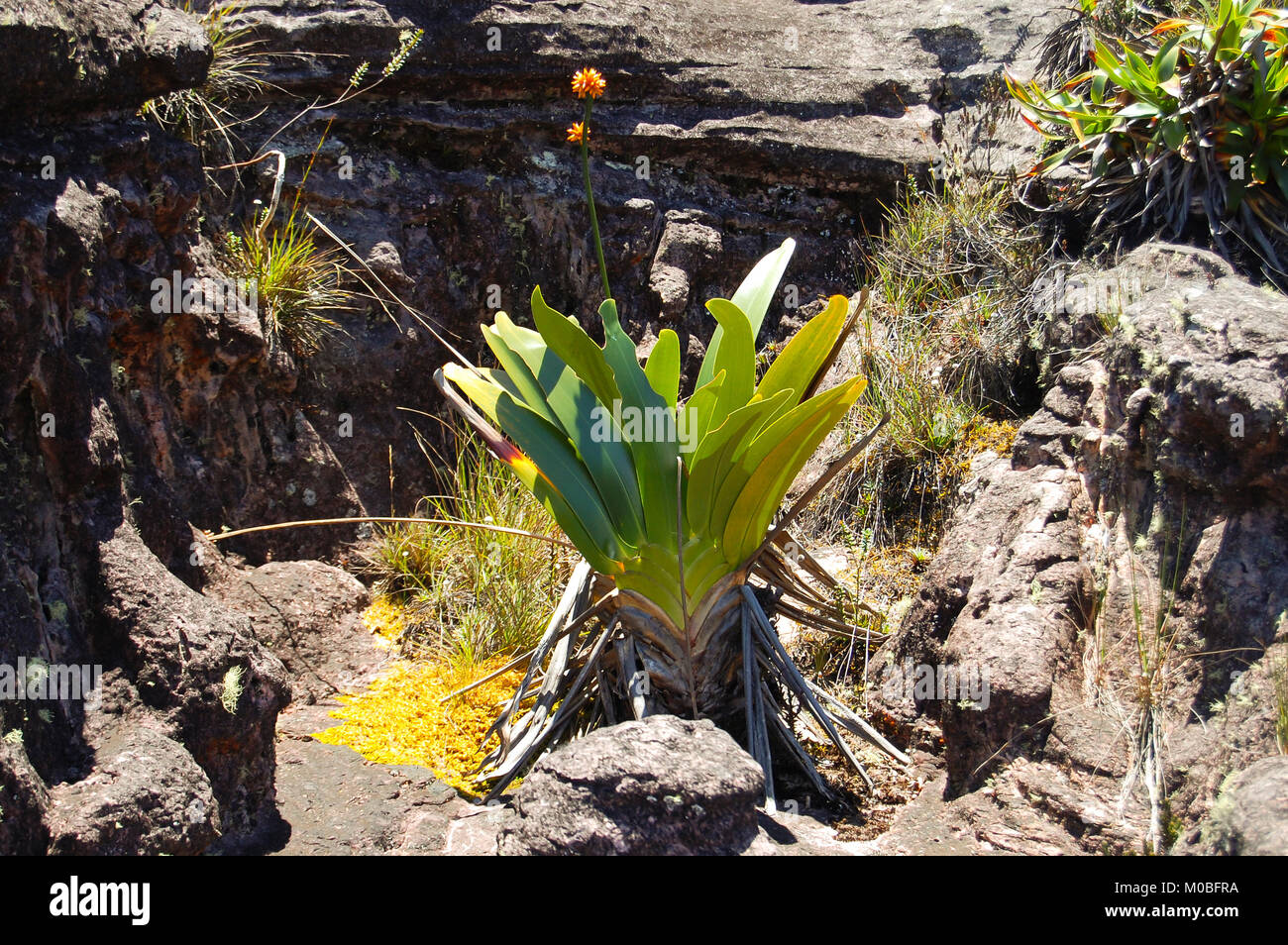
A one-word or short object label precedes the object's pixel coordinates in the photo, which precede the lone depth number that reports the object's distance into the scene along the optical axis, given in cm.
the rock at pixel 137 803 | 218
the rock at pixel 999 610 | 273
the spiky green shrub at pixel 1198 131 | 351
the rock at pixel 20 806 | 206
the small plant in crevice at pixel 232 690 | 265
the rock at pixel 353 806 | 267
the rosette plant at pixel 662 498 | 272
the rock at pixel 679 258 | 482
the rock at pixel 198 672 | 259
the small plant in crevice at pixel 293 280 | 400
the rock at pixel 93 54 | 270
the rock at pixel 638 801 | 204
